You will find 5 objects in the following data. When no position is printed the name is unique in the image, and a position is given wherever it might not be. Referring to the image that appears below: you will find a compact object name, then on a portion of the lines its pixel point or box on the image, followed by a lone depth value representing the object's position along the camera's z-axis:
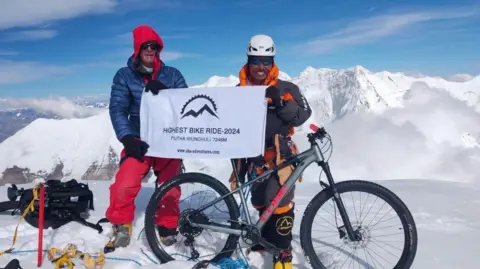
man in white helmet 4.25
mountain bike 3.98
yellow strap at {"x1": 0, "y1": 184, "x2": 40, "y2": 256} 4.77
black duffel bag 5.69
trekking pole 4.19
